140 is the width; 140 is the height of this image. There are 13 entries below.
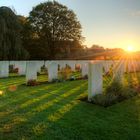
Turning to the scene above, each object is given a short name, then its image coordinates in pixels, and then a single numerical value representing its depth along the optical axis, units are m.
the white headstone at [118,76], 5.78
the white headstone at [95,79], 5.15
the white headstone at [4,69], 10.39
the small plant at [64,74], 8.95
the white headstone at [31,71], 8.04
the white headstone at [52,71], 8.61
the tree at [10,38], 15.59
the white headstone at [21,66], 11.48
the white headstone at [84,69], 10.09
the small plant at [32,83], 7.72
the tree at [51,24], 22.18
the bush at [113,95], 4.86
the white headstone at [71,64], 11.62
